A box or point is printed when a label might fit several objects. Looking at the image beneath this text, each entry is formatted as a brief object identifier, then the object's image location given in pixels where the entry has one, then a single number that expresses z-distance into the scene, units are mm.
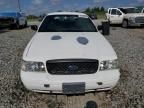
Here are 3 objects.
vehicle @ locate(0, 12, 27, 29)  8570
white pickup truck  9058
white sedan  1856
